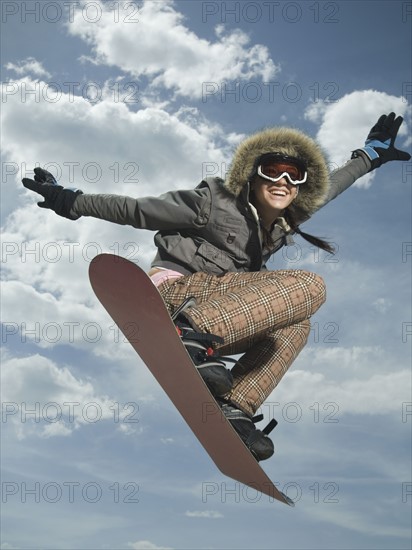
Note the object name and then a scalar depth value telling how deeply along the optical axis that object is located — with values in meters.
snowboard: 4.08
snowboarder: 4.52
